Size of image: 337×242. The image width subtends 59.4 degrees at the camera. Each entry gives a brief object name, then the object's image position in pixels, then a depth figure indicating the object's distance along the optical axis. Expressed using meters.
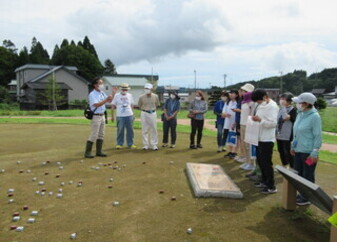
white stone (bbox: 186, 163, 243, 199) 5.40
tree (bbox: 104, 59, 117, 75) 93.06
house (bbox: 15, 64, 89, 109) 49.12
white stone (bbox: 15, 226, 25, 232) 3.99
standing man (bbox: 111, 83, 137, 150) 9.59
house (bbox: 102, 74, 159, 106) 64.88
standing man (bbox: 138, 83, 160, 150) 9.64
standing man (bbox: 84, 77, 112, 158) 8.16
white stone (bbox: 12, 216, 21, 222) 4.29
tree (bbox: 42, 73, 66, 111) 46.47
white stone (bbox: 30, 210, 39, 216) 4.52
